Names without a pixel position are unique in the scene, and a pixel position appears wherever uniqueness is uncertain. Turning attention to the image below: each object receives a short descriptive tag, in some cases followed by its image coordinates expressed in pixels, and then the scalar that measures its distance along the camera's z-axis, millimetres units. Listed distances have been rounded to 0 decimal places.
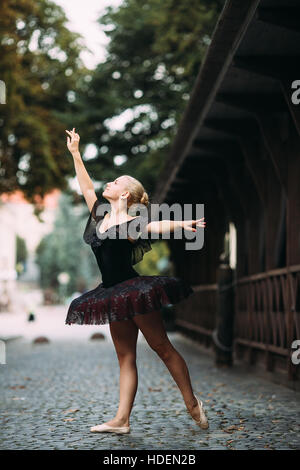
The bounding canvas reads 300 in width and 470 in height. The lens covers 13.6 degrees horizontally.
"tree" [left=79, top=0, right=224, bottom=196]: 38755
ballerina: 8271
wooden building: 11265
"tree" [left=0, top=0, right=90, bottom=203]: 27720
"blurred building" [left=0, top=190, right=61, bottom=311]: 34126
